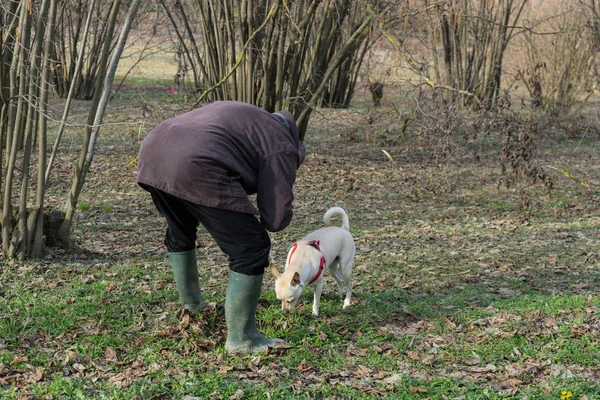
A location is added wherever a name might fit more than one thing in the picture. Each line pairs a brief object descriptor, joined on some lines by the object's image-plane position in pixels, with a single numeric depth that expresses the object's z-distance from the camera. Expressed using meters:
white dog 5.14
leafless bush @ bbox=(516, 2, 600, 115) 18.91
